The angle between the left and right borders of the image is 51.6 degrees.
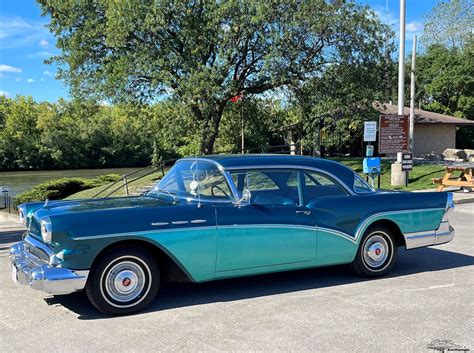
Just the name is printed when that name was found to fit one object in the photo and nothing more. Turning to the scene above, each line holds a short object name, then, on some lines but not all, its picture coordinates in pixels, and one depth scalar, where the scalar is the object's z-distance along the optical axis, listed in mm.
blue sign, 15578
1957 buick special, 4777
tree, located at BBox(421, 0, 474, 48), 48222
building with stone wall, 35812
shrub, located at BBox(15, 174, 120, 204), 23355
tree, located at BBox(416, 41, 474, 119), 44000
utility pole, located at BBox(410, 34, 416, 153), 21936
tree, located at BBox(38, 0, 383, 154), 23172
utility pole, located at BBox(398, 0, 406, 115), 18969
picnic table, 16433
